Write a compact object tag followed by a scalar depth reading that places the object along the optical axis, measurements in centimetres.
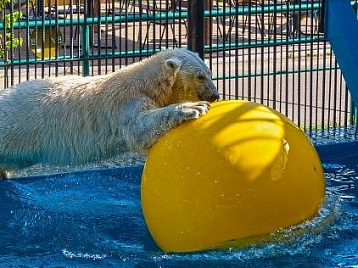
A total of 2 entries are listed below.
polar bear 1390
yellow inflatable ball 1128
